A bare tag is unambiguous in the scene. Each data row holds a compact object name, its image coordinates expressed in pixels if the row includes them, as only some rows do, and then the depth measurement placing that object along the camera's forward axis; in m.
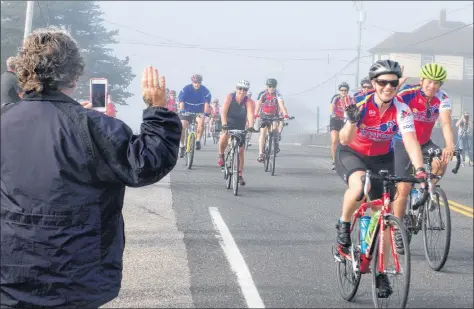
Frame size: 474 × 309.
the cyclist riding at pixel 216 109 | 29.43
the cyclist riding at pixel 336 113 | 16.07
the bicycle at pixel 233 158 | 13.25
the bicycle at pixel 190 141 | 16.86
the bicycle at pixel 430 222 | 8.21
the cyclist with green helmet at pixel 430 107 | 6.27
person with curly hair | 3.04
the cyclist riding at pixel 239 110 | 13.47
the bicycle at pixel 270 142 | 16.55
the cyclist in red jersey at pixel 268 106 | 16.19
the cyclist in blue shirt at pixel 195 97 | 15.02
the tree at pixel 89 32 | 37.03
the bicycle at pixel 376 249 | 5.97
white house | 68.88
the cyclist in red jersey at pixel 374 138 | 5.86
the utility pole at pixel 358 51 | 49.47
